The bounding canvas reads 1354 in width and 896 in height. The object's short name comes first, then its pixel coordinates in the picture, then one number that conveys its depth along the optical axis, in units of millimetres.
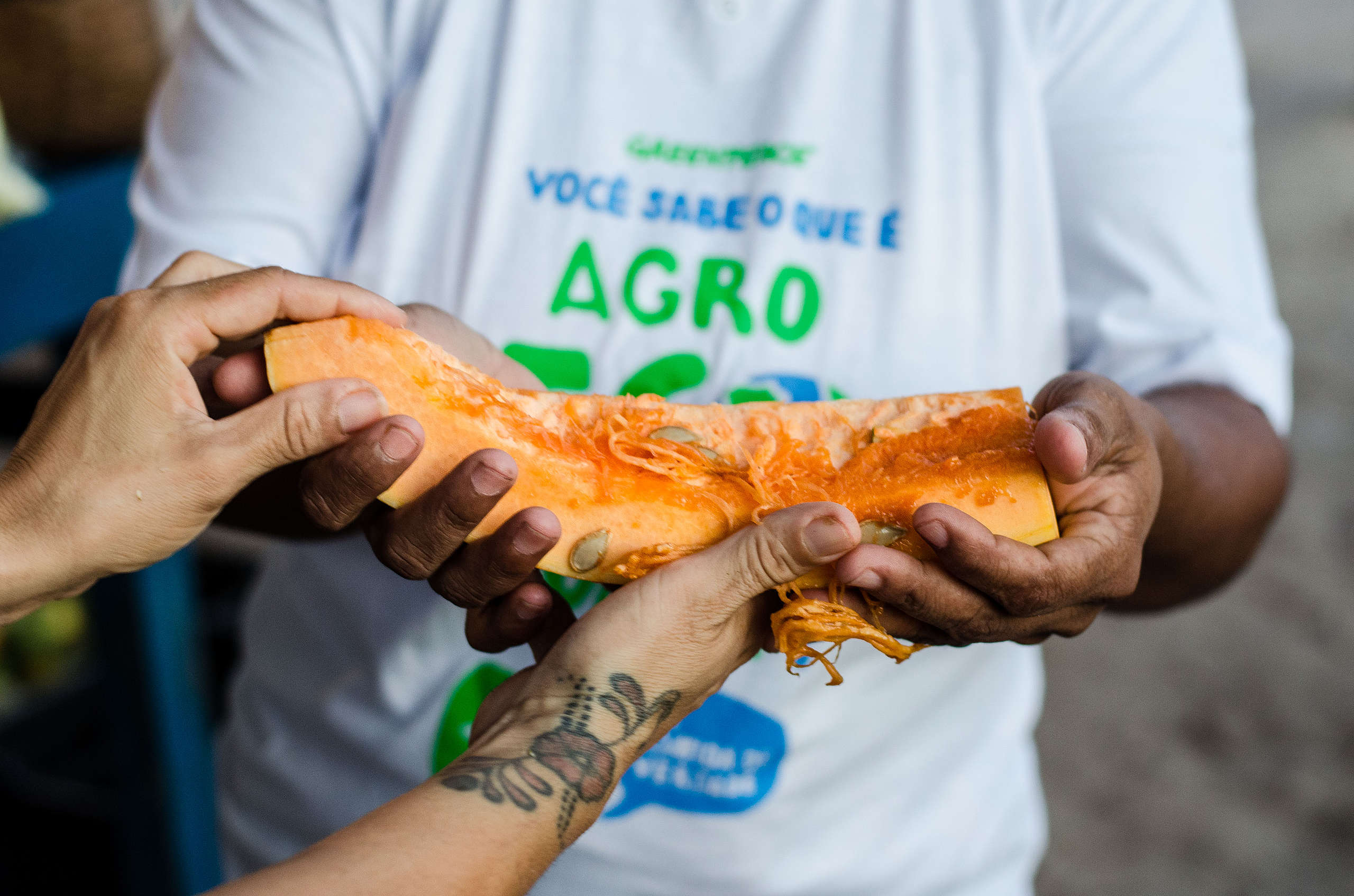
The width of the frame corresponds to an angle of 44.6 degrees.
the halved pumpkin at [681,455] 579
